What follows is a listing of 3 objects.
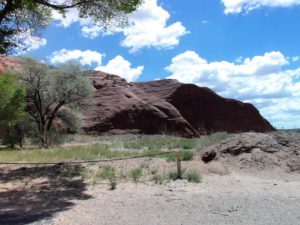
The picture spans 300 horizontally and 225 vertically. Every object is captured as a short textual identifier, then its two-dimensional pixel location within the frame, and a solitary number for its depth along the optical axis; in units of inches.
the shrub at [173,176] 348.7
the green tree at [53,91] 785.4
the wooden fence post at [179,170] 348.9
